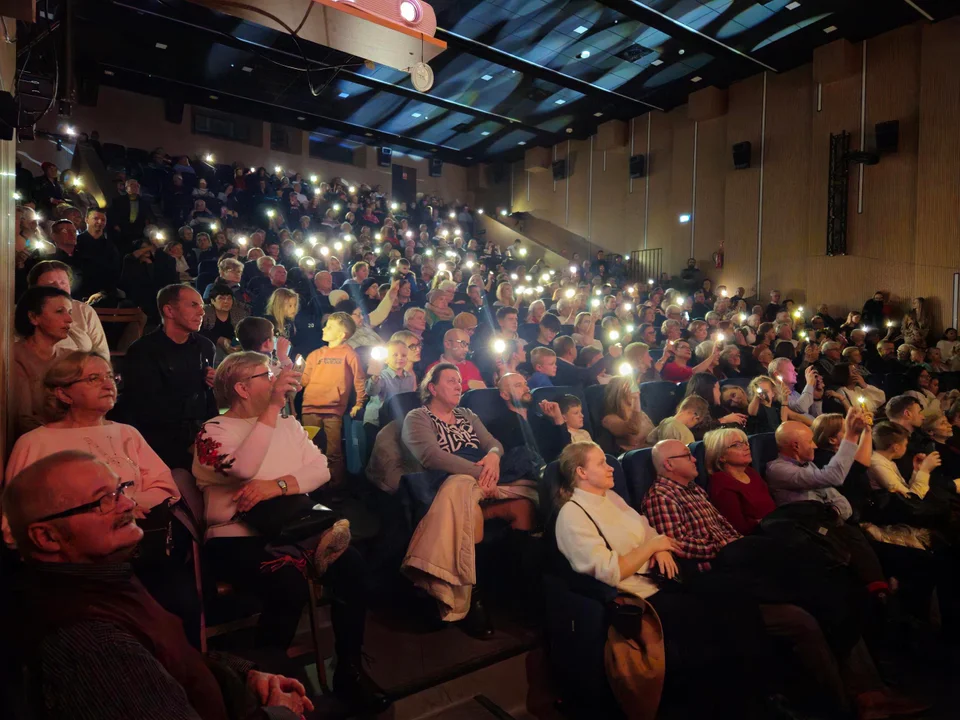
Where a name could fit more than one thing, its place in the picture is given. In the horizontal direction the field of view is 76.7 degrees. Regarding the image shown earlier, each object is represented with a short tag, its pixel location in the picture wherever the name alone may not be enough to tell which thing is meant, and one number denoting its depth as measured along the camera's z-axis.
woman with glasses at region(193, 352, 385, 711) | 2.01
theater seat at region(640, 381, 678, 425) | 4.19
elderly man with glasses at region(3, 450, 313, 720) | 0.95
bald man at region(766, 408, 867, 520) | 2.96
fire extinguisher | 11.39
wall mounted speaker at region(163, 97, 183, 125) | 12.58
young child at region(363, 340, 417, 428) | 3.55
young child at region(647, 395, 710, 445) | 3.25
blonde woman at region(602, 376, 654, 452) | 3.51
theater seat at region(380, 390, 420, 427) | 3.05
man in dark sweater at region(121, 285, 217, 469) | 2.58
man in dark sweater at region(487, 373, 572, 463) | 3.24
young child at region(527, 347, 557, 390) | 3.94
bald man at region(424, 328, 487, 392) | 3.66
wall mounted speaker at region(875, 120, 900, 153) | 8.70
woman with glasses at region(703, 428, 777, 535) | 2.75
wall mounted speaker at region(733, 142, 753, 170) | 10.63
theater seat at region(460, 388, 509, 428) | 3.32
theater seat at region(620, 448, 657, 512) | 2.66
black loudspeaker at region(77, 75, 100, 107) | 10.67
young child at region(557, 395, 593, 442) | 3.21
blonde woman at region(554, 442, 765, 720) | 2.05
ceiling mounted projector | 3.02
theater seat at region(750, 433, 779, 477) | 3.14
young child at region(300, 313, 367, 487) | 3.61
